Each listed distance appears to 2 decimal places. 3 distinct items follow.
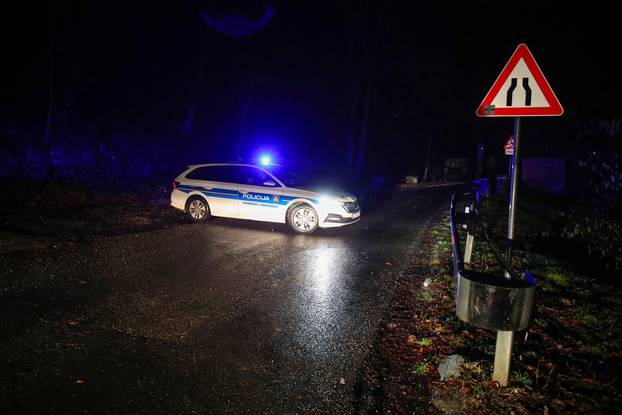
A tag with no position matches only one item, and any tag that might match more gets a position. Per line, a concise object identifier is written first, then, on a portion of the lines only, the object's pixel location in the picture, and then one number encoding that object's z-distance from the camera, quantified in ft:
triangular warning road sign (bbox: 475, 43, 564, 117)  13.10
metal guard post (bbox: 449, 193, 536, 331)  8.87
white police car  30.99
